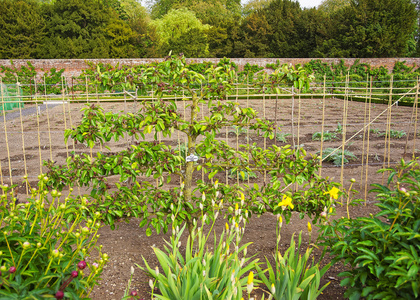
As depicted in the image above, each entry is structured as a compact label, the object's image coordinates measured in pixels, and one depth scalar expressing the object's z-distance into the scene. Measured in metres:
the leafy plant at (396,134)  5.94
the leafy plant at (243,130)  6.43
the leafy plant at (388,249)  1.32
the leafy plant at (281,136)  5.63
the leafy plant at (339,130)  6.33
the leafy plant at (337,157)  4.40
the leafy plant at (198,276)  1.50
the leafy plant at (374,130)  6.31
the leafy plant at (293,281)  1.60
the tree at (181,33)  19.22
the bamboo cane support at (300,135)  4.47
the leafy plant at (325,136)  5.78
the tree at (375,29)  18.98
